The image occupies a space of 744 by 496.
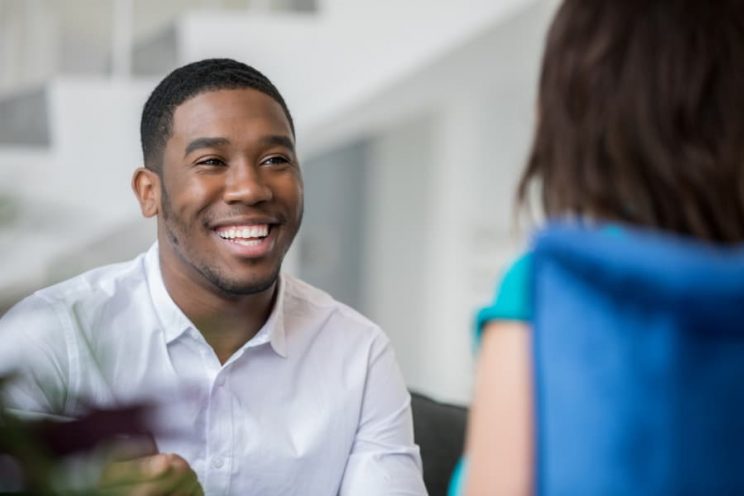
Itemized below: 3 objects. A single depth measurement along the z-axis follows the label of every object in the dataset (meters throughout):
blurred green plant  0.86
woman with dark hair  1.42
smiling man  1.90
